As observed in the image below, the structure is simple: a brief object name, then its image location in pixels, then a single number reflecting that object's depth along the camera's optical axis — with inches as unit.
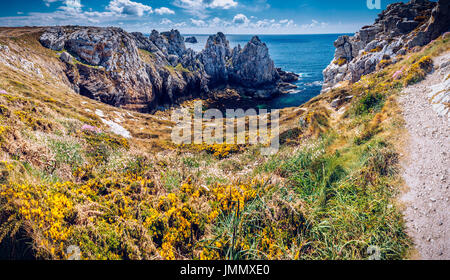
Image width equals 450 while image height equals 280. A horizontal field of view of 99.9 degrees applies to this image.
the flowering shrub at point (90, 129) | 537.6
